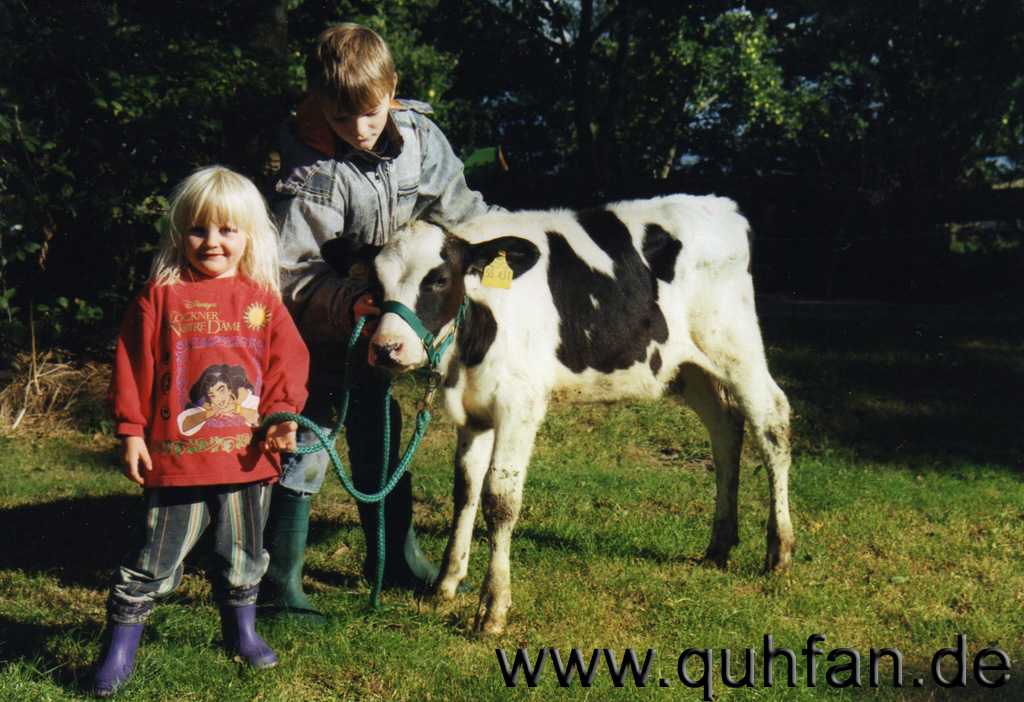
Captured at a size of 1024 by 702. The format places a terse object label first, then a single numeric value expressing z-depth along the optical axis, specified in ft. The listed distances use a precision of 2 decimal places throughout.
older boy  10.77
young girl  9.28
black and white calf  11.40
